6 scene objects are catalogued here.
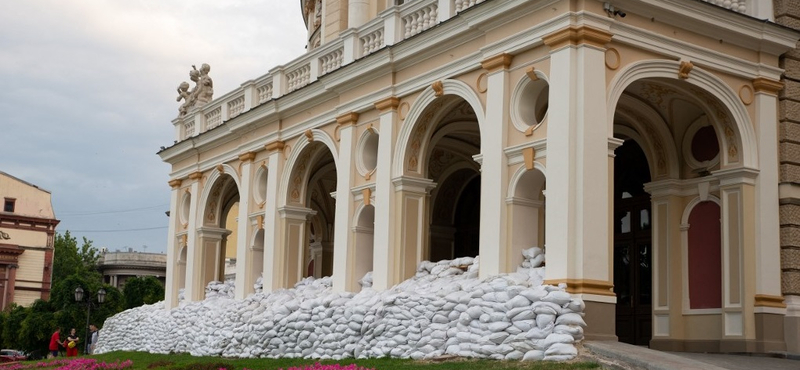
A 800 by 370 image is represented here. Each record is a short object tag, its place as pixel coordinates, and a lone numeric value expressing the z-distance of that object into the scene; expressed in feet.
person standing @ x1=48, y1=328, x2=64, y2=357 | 100.89
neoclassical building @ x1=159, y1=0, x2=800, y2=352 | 50.78
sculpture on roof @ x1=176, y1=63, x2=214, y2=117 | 98.53
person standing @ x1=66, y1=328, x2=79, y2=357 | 96.65
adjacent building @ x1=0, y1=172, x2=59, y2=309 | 190.29
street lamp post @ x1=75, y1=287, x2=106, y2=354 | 104.63
